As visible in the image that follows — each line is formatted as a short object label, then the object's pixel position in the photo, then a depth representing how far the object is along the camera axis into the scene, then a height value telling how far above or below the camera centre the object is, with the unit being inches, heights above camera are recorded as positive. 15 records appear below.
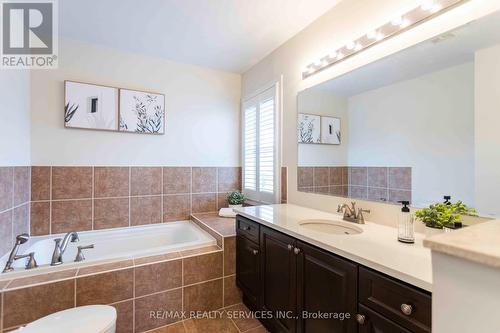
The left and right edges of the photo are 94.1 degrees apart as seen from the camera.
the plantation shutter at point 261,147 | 99.5 +9.3
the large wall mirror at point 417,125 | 43.0 +10.3
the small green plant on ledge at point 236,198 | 114.9 -15.6
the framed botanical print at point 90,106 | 91.2 +24.6
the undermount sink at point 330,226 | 61.3 -16.5
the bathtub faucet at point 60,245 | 70.2 -26.3
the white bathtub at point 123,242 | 75.4 -29.0
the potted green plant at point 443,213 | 43.6 -8.9
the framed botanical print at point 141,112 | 99.5 +24.4
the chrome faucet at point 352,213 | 61.1 -12.6
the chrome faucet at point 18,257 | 63.7 -25.7
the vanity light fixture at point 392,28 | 47.7 +33.1
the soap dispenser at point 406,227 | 45.6 -12.1
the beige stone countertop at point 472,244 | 19.2 -7.0
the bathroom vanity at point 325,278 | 33.6 -20.8
